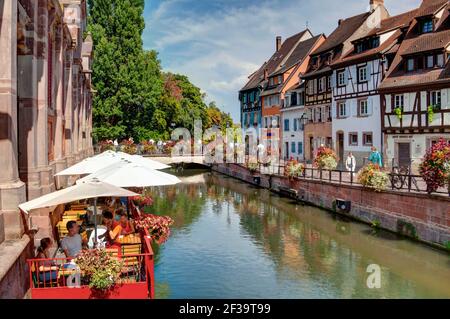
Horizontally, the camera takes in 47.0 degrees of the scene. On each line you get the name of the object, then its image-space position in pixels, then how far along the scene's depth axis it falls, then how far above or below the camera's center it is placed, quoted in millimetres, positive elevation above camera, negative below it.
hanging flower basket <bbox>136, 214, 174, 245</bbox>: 11664 -1480
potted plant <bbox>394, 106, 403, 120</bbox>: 31578 +2823
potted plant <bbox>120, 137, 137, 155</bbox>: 43312 +1227
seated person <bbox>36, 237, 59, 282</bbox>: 8672 -1773
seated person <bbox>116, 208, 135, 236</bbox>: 12026 -1540
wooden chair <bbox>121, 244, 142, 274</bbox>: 9430 -1917
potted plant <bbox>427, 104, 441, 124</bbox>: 28812 +2672
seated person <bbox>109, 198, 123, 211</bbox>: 17136 -1461
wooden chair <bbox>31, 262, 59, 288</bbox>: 8617 -2005
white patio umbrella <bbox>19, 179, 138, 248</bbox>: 8727 -556
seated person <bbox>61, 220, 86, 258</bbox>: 9867 -1538
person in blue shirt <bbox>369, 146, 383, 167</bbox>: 26197 +23
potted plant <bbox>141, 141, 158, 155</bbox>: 51156 +1311
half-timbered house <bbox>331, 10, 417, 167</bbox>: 34188 +5068
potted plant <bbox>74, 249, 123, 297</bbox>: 8391 -1748
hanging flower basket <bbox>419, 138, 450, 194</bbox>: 17109 -280
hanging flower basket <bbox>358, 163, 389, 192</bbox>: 21347 -816
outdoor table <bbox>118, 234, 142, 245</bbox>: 11344 -1738
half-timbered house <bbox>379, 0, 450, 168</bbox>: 28672 +4012
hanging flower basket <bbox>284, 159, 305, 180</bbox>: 30062 -567
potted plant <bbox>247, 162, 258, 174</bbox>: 39750 -549
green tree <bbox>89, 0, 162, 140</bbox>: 49719 +9387
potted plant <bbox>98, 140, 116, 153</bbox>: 43909 +1383
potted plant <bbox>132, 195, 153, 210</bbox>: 18359 -1406
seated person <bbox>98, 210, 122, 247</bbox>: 11094 -1505
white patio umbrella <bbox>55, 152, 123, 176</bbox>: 15149 -68
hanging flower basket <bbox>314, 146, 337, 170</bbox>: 27641 -4
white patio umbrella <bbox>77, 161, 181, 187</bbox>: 11586 -342
